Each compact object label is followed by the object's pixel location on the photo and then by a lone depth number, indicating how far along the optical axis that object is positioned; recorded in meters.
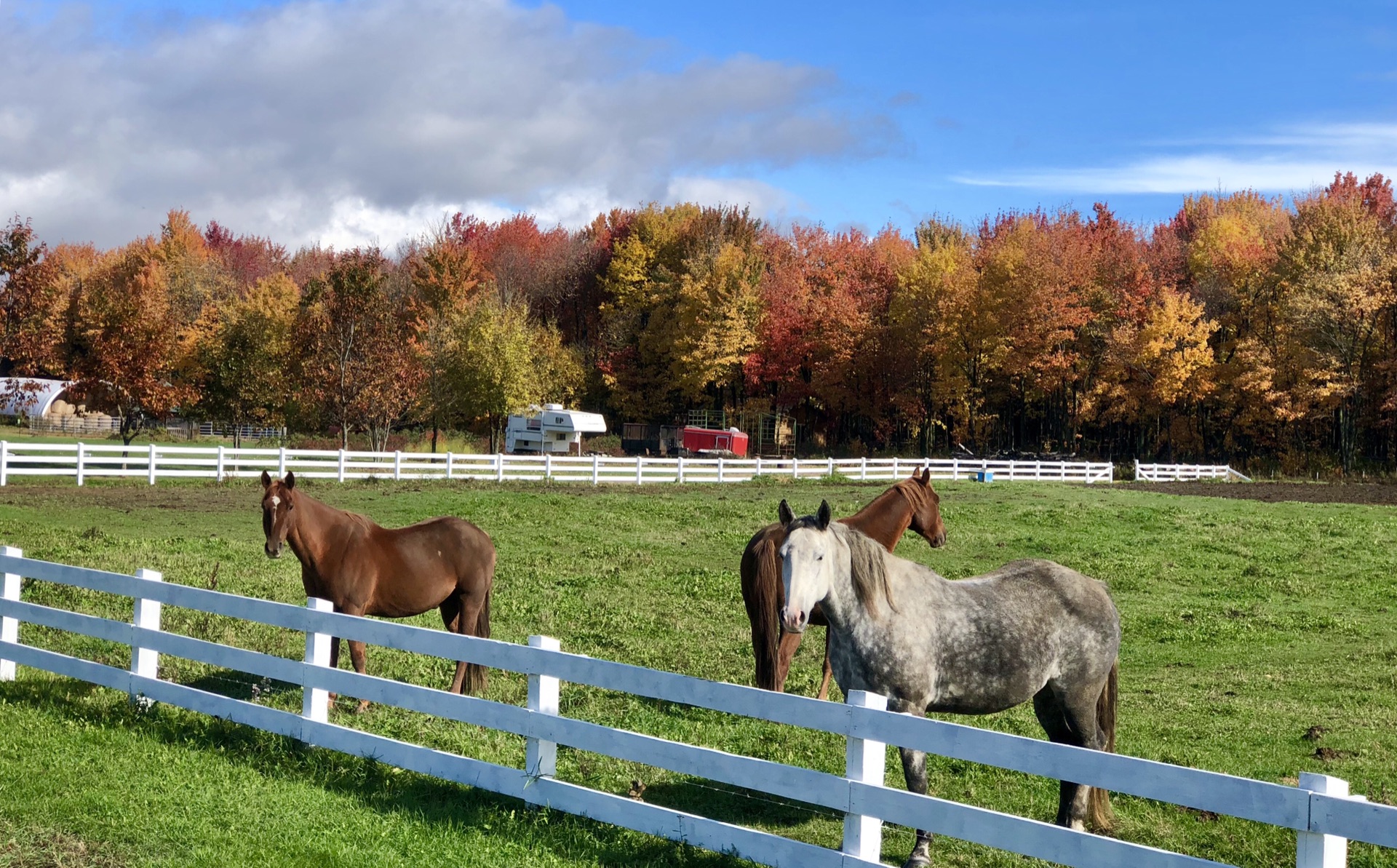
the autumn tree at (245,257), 84.56
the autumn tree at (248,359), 54.12
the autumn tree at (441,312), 53.56
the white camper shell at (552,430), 55.25
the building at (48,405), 65.21
